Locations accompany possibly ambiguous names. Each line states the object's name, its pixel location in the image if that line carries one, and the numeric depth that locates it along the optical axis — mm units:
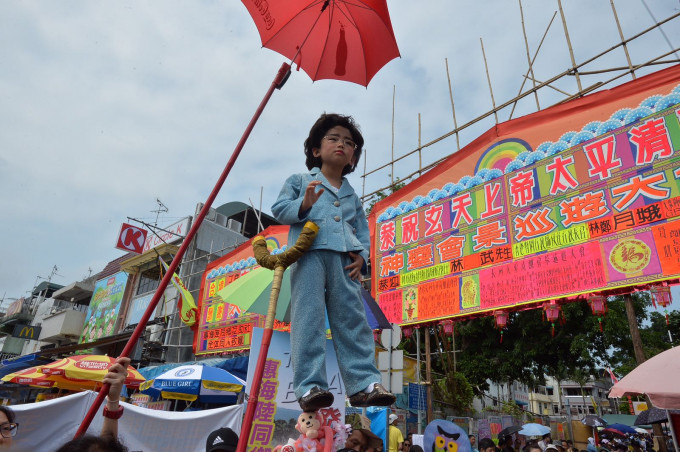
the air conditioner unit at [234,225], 20673
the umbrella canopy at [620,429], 16266
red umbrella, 2699
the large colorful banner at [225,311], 13248
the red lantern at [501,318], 7559
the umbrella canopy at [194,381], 8336
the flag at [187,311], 14701
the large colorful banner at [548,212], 6395
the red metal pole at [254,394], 1749
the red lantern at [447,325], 8373
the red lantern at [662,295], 5961
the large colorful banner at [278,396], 3838
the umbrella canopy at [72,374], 7684
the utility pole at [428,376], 10000
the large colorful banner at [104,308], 20984
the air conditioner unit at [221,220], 20209
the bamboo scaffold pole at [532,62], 9618
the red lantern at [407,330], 9015
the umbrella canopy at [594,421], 16547
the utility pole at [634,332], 6476
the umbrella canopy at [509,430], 8671
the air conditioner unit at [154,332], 17266
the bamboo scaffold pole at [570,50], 8633
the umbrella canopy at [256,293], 3664
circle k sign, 18803
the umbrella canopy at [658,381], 4199
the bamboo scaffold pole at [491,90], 9789
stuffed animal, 2123
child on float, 2234
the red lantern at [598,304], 6496
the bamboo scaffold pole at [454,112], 10458
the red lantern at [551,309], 6957
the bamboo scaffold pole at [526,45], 9768
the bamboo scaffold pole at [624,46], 7929
